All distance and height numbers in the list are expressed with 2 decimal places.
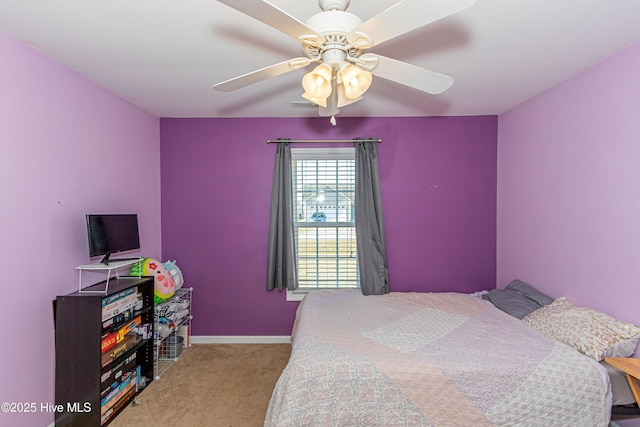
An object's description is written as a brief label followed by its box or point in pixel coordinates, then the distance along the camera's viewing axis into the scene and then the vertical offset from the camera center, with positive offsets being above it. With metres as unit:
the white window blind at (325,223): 3.56 -0.18
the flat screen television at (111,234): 2.28 -0.20
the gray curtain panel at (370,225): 3.29 -0.20
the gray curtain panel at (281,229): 3.36 -0.23
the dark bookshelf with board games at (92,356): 2.08 -1.01
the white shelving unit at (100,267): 2.26 -0.42
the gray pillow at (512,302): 2.55 -0.83
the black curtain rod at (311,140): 3.34 +0.72
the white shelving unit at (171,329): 2.86 -1.16
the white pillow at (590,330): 1.87 -0.80
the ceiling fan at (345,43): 1.05 +0.65
